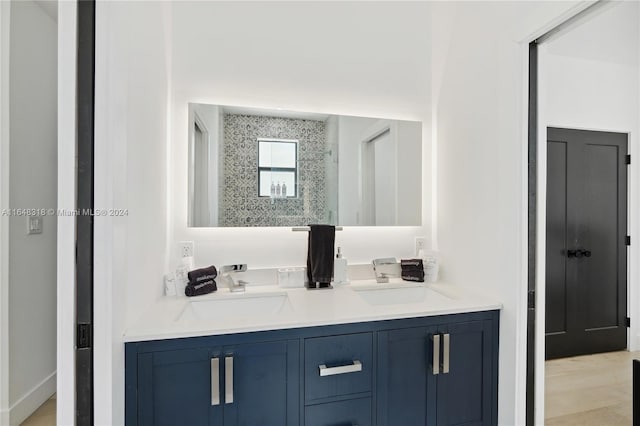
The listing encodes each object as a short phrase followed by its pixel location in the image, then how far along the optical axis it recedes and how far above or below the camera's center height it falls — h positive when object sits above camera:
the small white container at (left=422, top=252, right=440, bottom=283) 2.05 -0.35
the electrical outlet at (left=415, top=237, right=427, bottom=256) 2.20 -0.21
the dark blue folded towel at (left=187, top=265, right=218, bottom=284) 1.70 -0.34
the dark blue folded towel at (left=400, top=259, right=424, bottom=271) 2.05 -0.33
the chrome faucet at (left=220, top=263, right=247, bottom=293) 1.81 -0.36
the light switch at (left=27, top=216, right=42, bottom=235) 1.07 -0.05
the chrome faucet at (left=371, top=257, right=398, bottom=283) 2.03 -0.35
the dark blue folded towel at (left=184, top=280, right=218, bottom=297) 1.68 -0.41
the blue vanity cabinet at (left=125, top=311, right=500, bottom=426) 1.22 -0.68
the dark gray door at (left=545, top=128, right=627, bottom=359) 2.71 -0.24
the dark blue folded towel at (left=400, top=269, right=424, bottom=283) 2.04 -0.40
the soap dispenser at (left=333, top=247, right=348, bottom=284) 1.97 -0.35
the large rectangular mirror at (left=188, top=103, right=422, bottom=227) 1.87 +0.27
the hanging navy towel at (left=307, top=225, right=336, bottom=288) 1.90 -0.25
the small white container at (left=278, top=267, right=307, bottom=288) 1.91 -0.39
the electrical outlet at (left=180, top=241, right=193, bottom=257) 1.82 -0.21
